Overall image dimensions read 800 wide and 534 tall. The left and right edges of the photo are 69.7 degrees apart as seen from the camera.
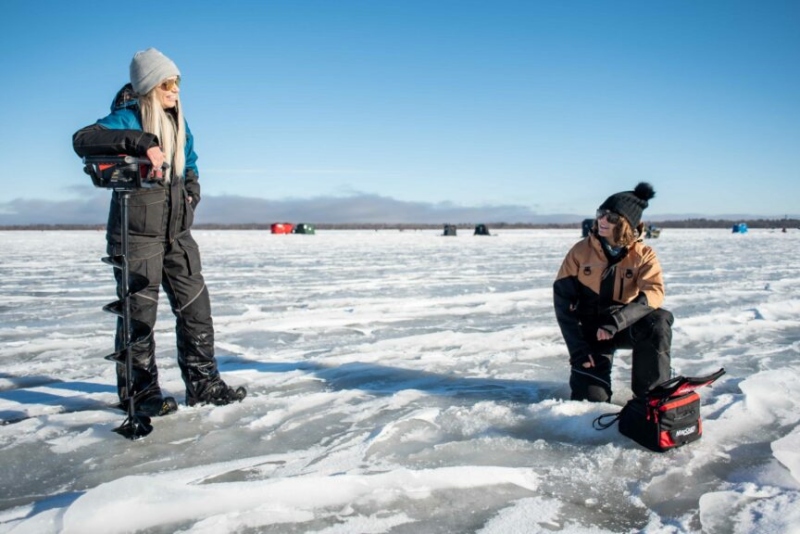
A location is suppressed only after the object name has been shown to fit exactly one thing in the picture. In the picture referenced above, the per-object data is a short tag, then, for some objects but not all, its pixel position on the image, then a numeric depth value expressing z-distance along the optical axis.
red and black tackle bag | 2.33
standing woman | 2.48
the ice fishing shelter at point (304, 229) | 50.34
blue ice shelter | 48.69
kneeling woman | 2.77
